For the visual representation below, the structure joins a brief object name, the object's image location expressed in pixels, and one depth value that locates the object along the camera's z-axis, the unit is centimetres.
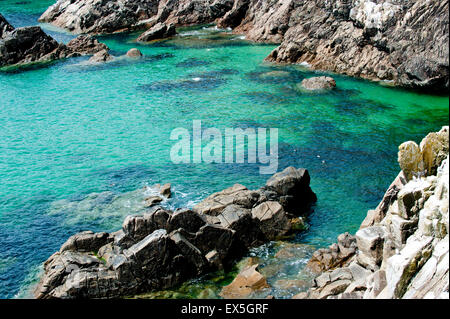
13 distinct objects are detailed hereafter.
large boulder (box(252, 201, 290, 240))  3503
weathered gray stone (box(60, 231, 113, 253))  3275
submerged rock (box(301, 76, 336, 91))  6550
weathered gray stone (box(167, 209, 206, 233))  3245
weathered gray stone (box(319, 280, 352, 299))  2537
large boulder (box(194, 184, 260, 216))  3581
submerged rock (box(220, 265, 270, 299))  2850
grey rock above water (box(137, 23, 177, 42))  9594
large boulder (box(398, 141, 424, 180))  2552
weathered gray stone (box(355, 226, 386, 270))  2580
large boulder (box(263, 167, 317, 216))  3834
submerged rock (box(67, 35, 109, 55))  8769
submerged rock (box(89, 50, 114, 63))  8224
